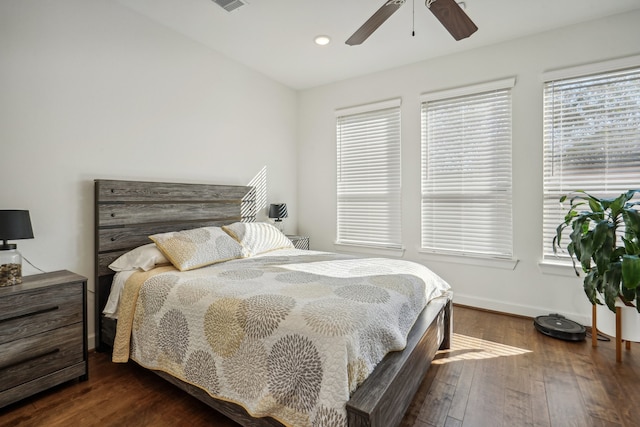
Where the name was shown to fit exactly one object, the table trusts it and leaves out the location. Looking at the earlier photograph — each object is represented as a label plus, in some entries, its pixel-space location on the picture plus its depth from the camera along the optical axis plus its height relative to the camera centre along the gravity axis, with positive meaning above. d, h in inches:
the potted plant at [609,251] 81.4 -11.0
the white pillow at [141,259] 92.8 -14.5
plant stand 89.3 -35.0
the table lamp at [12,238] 71.8 -6.1
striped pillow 116.2 -9.9
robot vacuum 102.3 -39.3
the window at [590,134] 106.6 +27.8
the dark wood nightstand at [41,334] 68.3 -28.7
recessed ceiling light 122.7 +68.2
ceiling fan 74.5 +49.0
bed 53.0 -12.8
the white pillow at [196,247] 93.4 -11.4
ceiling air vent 99.8 +67.1
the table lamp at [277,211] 156.2 +0.2
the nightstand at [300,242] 154.7 -15.1
